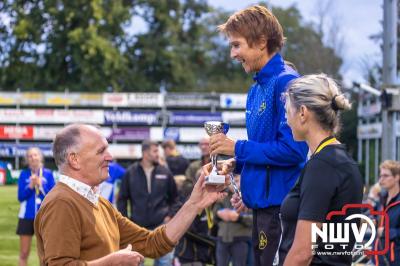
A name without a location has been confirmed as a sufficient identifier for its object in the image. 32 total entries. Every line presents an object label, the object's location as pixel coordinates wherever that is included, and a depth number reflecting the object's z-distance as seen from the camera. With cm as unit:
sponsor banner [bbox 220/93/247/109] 3775
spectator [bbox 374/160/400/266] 858
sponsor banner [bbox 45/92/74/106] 3791
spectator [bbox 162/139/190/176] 1448
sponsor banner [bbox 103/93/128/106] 3728
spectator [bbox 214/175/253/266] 1030
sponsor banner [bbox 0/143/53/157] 3781
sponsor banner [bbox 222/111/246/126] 3575
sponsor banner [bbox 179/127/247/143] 3806
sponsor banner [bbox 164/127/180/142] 3781
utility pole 1606
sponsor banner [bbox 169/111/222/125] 3775
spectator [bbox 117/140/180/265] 1091
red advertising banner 3754
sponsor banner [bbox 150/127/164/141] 3791
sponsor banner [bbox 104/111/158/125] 3744
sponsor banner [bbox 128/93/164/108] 3728
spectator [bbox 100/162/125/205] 1218
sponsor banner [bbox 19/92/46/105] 3765
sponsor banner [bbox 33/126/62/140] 3809
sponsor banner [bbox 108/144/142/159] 3841
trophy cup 451
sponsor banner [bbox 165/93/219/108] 3834
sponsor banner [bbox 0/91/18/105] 3722
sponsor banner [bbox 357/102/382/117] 2837
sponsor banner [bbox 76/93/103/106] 3748
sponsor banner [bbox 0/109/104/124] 3741
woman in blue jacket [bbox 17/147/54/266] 1148
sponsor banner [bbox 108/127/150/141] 3778
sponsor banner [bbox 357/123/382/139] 2966
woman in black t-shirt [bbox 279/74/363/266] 368
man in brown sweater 417
